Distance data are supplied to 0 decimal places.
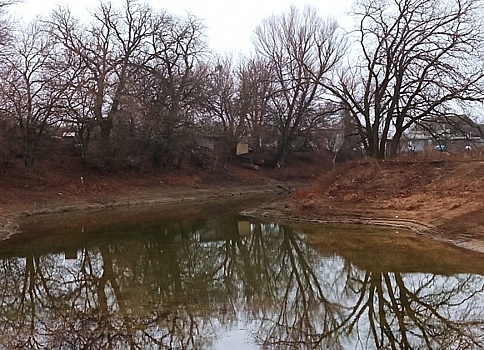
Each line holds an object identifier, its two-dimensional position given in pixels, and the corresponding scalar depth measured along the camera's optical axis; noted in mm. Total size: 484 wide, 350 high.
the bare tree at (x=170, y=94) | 40594
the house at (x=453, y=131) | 29000
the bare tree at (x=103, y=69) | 35094
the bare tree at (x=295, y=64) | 46031
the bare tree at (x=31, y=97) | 31234
